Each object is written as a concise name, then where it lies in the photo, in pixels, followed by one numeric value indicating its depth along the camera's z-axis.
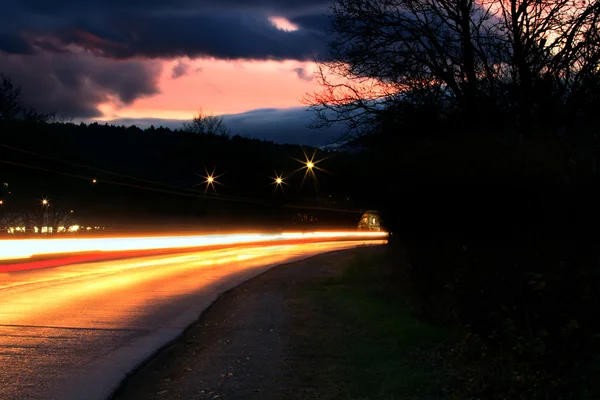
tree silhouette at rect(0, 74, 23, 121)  58.19
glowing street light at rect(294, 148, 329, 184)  49.79
